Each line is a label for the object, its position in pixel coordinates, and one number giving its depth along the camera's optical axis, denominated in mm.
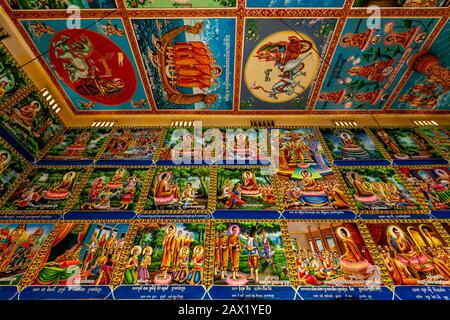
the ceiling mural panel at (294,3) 7637
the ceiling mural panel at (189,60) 8086
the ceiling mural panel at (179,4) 7629
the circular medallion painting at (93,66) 8383
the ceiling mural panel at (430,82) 8531
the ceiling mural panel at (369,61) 8125
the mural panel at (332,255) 6164
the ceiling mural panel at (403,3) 7598
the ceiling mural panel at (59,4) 7609
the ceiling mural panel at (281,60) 8109
